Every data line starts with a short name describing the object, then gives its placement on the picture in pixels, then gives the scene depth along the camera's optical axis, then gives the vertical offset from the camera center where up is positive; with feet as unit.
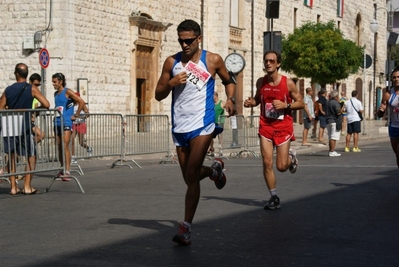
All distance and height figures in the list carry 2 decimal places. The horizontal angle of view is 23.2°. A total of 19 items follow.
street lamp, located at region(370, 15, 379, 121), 212.02 +4.15
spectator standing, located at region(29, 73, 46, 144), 44.80 -2.45
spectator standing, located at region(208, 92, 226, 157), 83.82 -2.97
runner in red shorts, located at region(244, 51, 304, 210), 37.91 -1.38
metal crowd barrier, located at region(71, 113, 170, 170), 60.23 -3.71
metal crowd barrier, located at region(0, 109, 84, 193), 43.14 -2.80
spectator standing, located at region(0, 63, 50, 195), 43.43 -2.05
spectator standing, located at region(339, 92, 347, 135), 126.17 -6.58
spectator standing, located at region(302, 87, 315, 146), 96.99 -3.69
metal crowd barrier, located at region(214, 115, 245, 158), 79.61 -4.52
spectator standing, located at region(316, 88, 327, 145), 97.19 -3.05
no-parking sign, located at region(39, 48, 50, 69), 82.74 +1.86
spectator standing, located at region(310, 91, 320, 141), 112.27 -5.92
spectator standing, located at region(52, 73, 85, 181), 53.52 -1.38
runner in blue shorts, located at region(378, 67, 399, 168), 42.03 -1.33
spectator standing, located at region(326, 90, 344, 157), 78.95 -3.33
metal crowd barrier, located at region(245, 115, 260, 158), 81.10 -4.65
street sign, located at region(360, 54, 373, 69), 125.59 +2.50
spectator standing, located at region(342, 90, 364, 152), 84.48 -3.39
